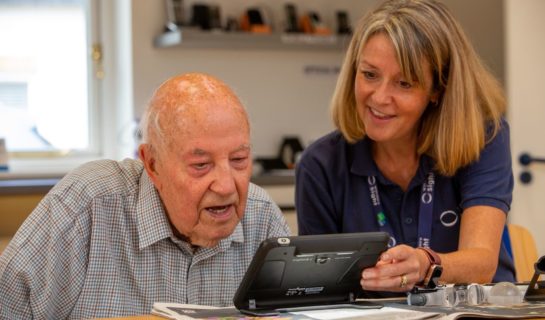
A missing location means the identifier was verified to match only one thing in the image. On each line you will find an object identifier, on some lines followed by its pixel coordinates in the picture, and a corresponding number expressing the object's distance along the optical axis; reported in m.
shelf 4.73
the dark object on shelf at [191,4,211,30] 4.95
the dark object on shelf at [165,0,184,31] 4.91
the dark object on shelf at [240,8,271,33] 5.05
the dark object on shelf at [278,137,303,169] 5.21
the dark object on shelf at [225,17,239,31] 5.07
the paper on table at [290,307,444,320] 1.70
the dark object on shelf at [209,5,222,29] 4.98
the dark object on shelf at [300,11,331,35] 5.22
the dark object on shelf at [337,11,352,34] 5.37
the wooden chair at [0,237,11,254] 3.49
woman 2.36
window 4.97
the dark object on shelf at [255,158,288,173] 5.15
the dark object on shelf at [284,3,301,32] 5.21
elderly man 1.87
